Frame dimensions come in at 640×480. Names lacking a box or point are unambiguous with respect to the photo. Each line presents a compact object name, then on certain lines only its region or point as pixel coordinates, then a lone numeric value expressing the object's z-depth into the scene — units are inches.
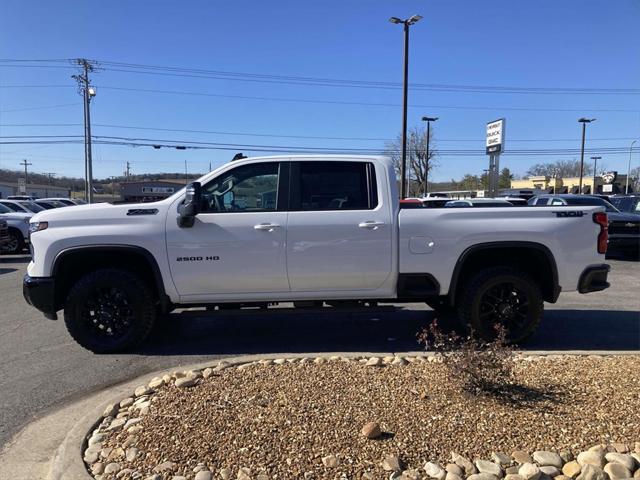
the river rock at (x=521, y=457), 112.9
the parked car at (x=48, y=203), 950.8
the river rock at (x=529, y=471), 107.7
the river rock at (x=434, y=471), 108.5
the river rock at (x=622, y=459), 111.2
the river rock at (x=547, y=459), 112.2
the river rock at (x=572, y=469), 110.0
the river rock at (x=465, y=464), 110.1
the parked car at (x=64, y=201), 1076.9
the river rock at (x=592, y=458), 111.9
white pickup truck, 199.9
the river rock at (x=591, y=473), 108.2
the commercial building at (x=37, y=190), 3561.0
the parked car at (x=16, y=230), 588.1
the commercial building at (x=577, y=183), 2180.1
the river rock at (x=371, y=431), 121.3
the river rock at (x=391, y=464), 110.0
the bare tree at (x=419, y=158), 2309.9
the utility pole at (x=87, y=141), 1521.9
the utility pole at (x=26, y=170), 4772.6
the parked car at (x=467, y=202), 487.9
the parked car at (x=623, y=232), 519.2
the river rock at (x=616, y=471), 108.7
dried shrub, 138.8
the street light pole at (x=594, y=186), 2697.8
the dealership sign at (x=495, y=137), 1109.7
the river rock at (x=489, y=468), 108.8
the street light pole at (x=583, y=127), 1775.3
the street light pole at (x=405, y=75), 884.6
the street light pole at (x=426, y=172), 2175.4
